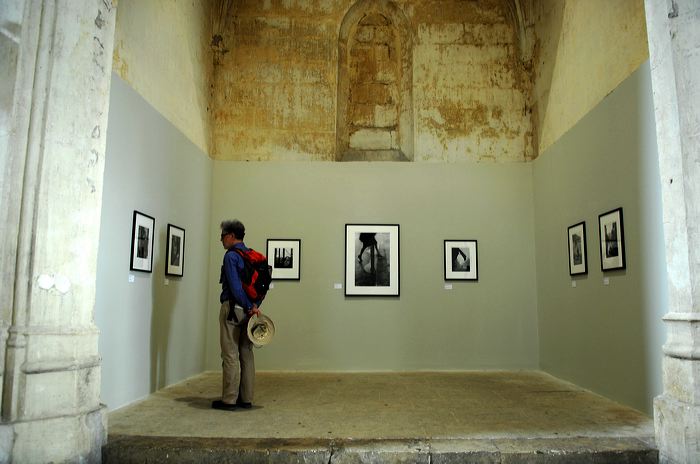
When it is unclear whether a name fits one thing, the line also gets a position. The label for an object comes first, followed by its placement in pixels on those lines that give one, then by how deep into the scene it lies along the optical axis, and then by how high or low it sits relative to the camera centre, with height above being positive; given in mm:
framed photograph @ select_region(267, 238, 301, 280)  8117 +569
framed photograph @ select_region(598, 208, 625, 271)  5484 +627
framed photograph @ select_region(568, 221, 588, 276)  6438 +614
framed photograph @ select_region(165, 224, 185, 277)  6449 +538
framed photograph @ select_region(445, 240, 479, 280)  8180 +583
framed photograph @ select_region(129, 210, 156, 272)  5559 +566
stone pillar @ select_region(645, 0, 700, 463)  3543 +608
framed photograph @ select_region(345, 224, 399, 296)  8125 +576
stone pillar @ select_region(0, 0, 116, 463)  3365 +342
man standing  4934 -284
